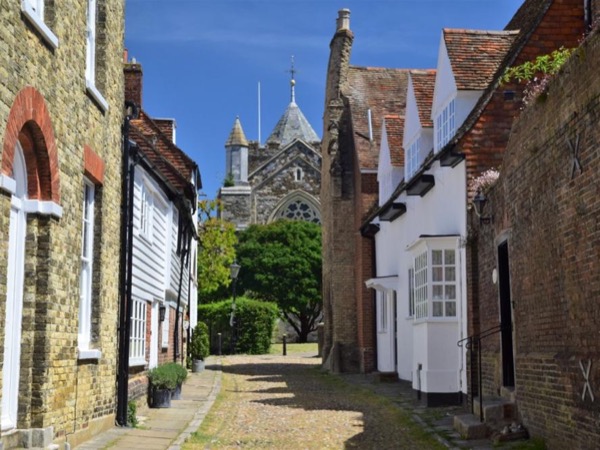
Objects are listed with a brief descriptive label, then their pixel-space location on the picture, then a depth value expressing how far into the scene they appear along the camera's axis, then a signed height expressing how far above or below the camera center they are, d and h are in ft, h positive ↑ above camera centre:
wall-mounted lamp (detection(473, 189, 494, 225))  49.62 +7.03
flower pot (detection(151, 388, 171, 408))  56.59 -4.23
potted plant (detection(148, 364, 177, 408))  56.39 -3.58
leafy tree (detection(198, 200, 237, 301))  126.52 +12.02
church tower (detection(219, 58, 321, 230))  237.86 +37.83
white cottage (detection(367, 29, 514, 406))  57.72 +8.33
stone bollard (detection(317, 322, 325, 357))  125.29 -0.99
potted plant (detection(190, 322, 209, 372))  95.28 -1.71
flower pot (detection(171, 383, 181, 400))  61.35 -4.29
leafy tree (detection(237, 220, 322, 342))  203.21 +13.96
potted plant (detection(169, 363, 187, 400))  59.62 -3.12
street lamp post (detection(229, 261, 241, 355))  114.52 +1.37
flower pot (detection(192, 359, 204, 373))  94.07 -3.61
